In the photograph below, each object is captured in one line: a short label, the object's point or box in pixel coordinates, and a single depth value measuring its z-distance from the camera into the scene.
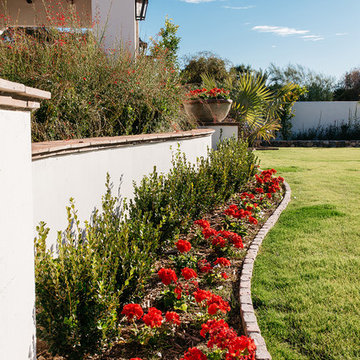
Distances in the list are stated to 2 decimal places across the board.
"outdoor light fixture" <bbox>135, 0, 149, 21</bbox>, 10.35
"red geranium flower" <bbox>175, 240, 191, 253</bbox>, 3.57
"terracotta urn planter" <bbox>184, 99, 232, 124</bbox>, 9.52
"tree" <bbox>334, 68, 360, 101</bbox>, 26.78
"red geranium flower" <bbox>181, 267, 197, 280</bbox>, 3.08
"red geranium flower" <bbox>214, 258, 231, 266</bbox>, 3.49
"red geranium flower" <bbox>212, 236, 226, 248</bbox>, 4.08
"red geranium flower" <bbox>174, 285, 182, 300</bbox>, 3.02
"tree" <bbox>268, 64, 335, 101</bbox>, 25.61
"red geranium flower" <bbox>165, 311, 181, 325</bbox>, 2.62
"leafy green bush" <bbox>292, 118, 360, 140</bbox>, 21.59
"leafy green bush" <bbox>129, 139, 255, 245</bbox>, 4.12
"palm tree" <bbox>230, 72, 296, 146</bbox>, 11.91
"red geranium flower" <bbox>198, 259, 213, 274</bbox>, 3.54
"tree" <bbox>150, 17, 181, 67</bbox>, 17.05
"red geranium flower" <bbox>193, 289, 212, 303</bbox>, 2.80
